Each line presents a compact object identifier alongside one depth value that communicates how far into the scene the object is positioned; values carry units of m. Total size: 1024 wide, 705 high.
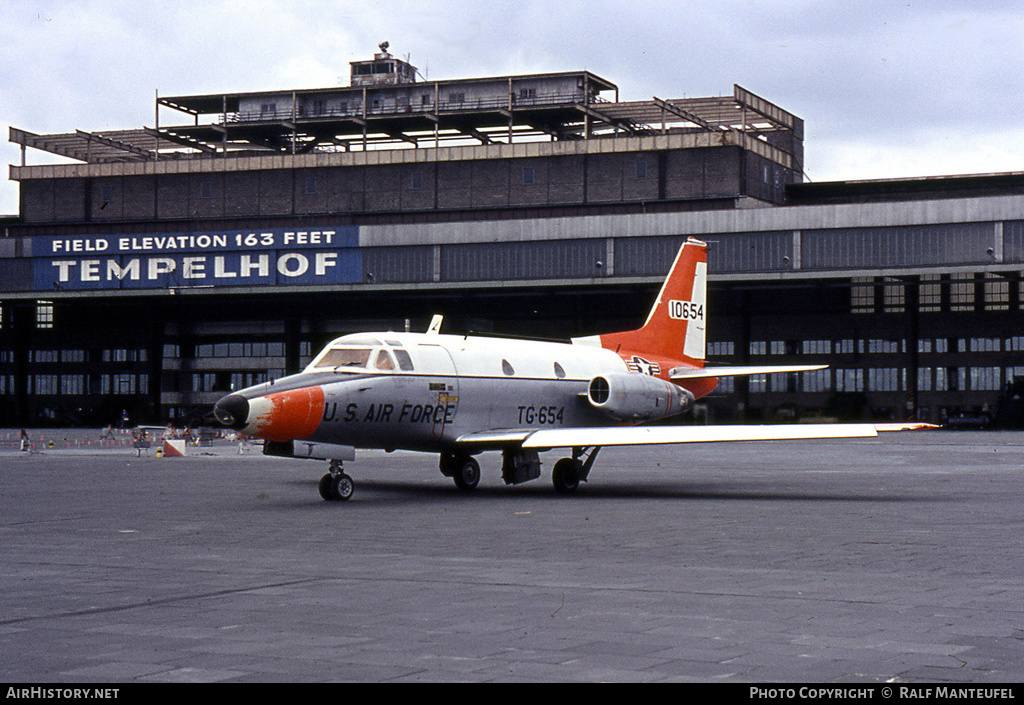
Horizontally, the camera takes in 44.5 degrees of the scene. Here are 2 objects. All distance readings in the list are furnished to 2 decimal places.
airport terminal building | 70.31
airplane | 23.20
